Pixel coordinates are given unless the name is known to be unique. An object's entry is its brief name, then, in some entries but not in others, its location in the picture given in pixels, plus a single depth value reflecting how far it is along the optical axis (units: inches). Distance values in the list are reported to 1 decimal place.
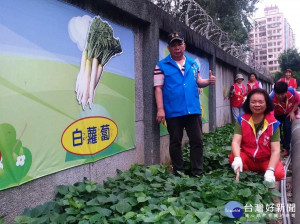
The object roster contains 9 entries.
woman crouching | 138.5
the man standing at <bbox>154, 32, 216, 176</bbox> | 153.8
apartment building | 3112.7
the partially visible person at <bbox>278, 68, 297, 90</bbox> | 351.2
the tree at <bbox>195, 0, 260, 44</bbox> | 657.0
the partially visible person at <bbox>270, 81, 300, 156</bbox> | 210.2
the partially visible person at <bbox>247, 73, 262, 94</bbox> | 362.9
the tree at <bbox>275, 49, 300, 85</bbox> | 1427.2
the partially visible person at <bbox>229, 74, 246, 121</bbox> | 330.0
